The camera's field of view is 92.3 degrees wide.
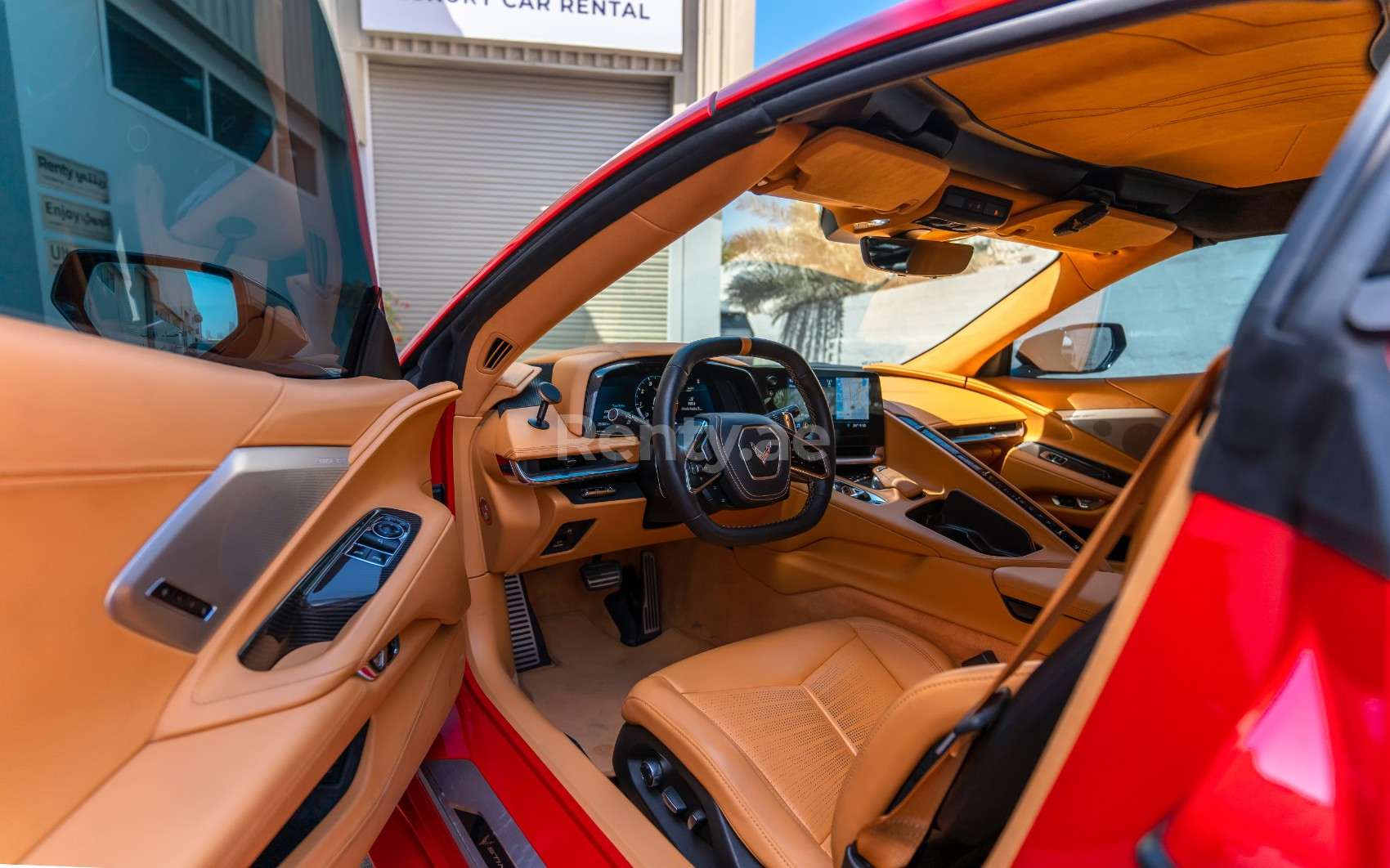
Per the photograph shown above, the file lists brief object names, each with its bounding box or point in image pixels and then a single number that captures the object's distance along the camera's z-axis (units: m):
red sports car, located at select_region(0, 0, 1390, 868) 0.41
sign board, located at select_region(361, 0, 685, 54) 6.66
